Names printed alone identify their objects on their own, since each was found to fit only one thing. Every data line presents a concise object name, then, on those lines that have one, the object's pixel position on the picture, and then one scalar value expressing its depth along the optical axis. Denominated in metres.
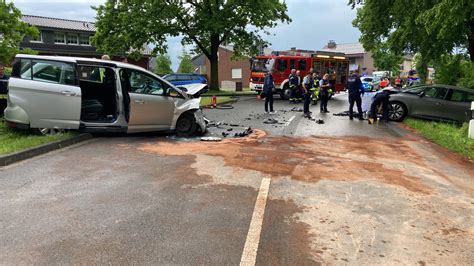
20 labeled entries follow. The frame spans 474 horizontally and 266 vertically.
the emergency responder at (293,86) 20.81
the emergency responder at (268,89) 15.22
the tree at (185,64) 56.00
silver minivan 8.04
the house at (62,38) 42.69
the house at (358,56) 80.81
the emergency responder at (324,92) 15.45
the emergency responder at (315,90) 17.86
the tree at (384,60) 65.69
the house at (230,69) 60.34
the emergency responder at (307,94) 15.21
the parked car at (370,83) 37.78
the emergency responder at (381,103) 13.76
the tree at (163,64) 53.81
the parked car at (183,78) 29.28
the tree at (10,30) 17.42
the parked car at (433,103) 13.69
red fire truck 23.34
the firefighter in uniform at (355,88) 14.23
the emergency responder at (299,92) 21.47
